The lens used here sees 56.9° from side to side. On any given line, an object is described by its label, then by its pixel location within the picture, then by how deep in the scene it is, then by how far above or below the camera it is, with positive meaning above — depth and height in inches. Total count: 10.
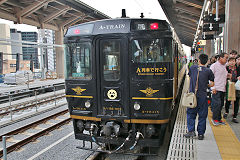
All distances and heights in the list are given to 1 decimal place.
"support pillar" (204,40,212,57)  1007.4 +90.2
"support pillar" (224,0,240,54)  370.5 +69.3
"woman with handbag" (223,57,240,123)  234.8 -8.3
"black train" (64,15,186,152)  169.0 -9.0
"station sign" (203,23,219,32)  412.9 +75.2
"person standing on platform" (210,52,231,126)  217.6 -15.6
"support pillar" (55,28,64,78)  1053.8 +59.7
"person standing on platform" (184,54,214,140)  180.5 -18.3
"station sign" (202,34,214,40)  528.7 +71.6
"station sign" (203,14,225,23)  411.3 +89.9
